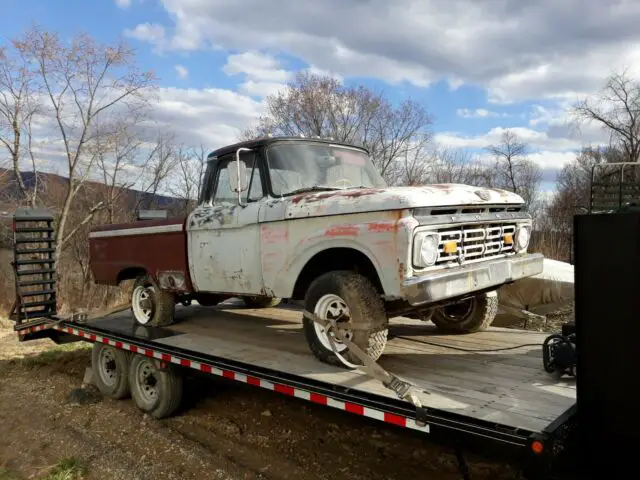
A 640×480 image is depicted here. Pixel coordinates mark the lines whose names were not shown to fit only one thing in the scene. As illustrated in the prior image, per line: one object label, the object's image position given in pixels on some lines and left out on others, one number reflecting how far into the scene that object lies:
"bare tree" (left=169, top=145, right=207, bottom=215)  28.23
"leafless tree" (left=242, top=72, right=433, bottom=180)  27.17
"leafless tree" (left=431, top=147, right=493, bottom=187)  27.59
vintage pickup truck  3.62
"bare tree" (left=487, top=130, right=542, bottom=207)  32.39
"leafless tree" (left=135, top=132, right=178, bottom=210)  27.20
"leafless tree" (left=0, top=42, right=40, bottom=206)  17.02
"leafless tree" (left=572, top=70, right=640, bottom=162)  26.02
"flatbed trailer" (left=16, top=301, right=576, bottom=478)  2.70
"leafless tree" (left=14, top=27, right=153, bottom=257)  18.39
